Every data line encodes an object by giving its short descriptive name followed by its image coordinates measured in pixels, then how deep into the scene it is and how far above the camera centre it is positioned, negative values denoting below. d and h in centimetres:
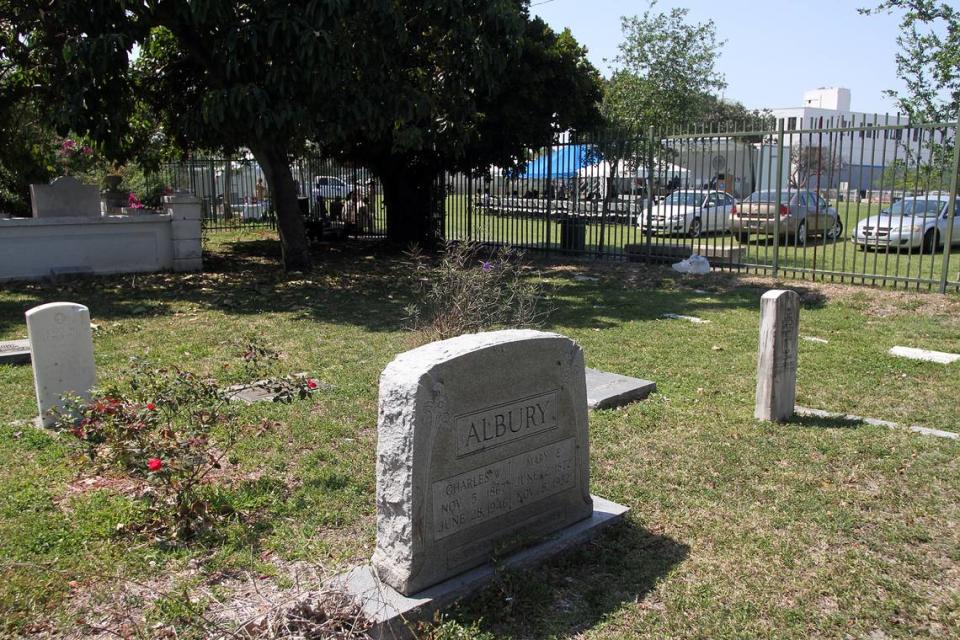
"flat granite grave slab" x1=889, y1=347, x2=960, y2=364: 803 -176
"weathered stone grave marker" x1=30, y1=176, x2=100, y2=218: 1433 -19
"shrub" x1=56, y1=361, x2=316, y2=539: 425 -145
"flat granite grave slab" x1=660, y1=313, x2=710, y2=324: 1017 -172
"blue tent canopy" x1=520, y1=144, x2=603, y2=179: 1688 +57
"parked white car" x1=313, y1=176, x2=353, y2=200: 2247 -2
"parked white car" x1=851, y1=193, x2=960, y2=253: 1625 -89
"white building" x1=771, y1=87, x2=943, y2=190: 1179 +81
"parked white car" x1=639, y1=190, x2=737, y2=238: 1513 -64
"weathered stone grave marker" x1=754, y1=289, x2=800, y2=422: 581 -124
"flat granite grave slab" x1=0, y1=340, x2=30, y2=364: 764 -158
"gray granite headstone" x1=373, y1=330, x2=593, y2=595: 336 -121
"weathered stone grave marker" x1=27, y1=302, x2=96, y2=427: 562 -116
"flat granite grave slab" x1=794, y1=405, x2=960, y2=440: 570 -178
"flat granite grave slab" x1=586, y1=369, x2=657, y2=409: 632 -168
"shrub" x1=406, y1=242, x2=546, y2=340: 692 -109
